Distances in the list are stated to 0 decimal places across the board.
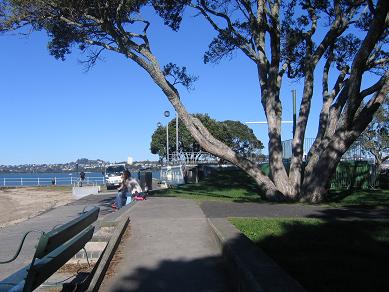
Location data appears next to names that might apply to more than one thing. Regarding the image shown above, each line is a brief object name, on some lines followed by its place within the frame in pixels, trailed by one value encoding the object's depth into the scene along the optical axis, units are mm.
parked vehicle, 41156
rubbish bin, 36469
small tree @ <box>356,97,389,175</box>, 39531
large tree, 16000
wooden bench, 4571
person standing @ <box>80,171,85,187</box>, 44866
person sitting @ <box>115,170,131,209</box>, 17202
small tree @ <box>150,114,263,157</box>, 71500
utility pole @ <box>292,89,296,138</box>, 25995
